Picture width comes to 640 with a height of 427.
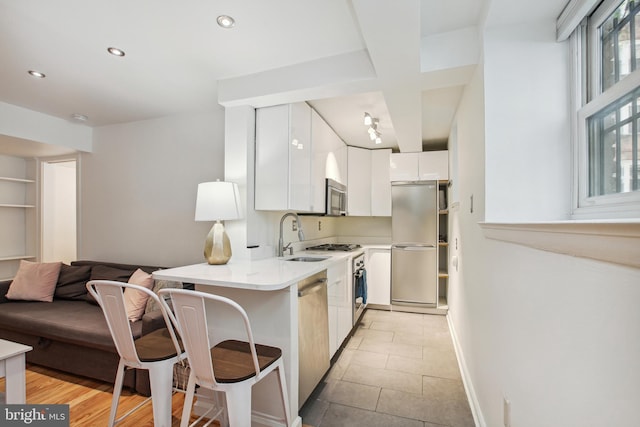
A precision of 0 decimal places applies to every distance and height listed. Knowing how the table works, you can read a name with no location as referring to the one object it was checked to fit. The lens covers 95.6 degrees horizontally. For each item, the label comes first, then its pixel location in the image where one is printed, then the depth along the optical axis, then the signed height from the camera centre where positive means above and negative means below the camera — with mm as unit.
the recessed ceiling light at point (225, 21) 1612 +1097
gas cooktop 3588 -421
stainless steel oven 3222 -845
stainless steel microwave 3312 +202
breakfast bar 1646 -558
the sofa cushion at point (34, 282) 2820 -677
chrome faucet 2746 -233
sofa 2070 -890
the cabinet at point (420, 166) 4023 +695
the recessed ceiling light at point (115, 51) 1933 +1102
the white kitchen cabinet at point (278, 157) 2424 +484
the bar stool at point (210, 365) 1215 -710
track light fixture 2840 +934
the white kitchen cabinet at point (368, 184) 4371 +463
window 910 +381
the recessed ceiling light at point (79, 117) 3171 +1081
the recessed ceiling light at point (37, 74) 2243 +1101
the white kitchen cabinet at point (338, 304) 2400 -820
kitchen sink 2592 -404
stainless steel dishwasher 1817 -807
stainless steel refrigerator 3979 -418
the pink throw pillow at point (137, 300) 2273 -681
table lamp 2164 +18
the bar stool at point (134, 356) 1426 -723
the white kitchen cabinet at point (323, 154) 2938 +695
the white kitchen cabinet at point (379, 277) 4090 -881
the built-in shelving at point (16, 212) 3967 +28
